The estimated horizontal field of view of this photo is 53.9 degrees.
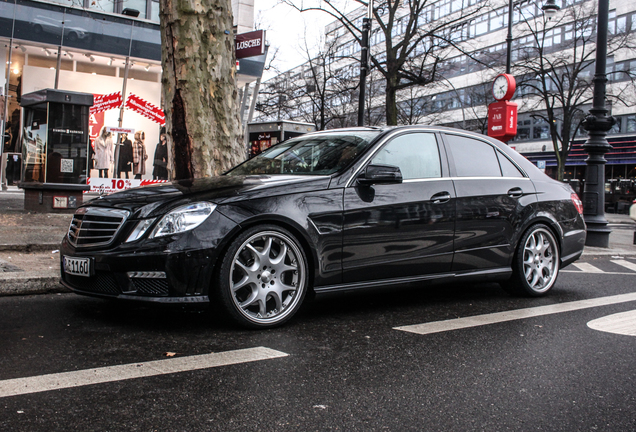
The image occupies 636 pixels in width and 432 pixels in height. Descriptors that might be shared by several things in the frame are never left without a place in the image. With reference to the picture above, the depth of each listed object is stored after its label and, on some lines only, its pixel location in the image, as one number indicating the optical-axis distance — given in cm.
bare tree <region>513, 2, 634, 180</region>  3148
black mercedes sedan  399
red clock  1590
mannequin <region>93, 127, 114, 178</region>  1912
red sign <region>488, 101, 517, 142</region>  1575
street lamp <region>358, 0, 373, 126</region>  1577
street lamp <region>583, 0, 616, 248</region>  1204
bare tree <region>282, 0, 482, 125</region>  2252
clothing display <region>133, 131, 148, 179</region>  1995
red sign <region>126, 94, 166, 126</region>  2050
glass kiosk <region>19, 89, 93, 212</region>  1150
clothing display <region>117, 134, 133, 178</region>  1952
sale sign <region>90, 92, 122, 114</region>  1966
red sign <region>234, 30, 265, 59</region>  954
